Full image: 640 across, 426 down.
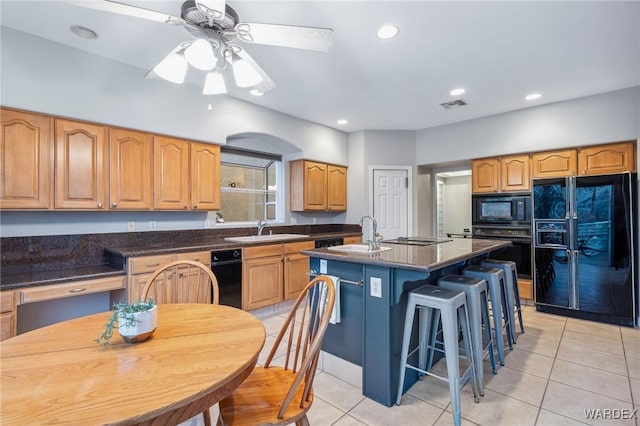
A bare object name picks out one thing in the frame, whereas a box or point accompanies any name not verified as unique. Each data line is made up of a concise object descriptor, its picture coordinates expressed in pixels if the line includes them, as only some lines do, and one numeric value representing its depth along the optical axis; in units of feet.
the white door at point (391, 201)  16.66
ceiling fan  5.10
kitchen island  6.39
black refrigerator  10.37
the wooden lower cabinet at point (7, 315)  6.62
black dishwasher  10.37
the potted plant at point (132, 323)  3.80
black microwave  12.97
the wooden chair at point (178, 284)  9.08
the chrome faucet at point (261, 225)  13.36
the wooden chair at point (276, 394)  3.78
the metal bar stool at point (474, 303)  6.59
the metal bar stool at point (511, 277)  9.13
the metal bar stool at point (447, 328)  5.82
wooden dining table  2.63
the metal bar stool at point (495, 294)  7.80
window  13.56
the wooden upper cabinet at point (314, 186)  15.11
